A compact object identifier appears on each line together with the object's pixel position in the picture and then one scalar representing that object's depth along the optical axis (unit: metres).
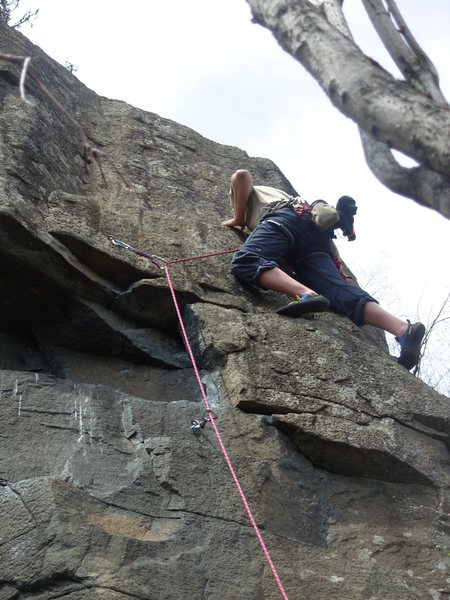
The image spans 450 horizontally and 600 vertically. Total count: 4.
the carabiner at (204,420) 5.44
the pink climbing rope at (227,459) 4.58
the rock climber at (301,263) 6.61
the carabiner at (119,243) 6.51
